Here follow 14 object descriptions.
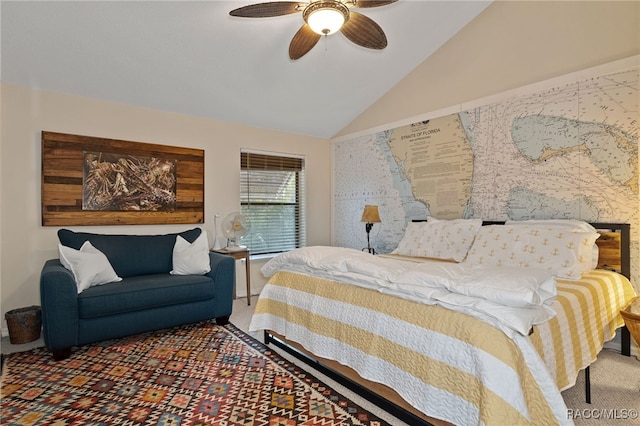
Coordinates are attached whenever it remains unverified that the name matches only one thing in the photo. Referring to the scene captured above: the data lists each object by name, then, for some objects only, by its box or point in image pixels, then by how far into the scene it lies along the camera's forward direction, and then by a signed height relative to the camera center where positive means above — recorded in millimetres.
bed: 1315 -571
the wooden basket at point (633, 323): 1808 -624
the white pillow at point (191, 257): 3316 -469
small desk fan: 4031 -194
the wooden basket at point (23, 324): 2754 -953
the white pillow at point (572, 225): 2566 -119
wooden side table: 3844 -515
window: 4496 +152
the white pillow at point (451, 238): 3130 -270
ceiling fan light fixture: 1956 +1191
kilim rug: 1812 -1130
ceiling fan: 1980 +1246
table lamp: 4125 -51
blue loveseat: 2469 -701
